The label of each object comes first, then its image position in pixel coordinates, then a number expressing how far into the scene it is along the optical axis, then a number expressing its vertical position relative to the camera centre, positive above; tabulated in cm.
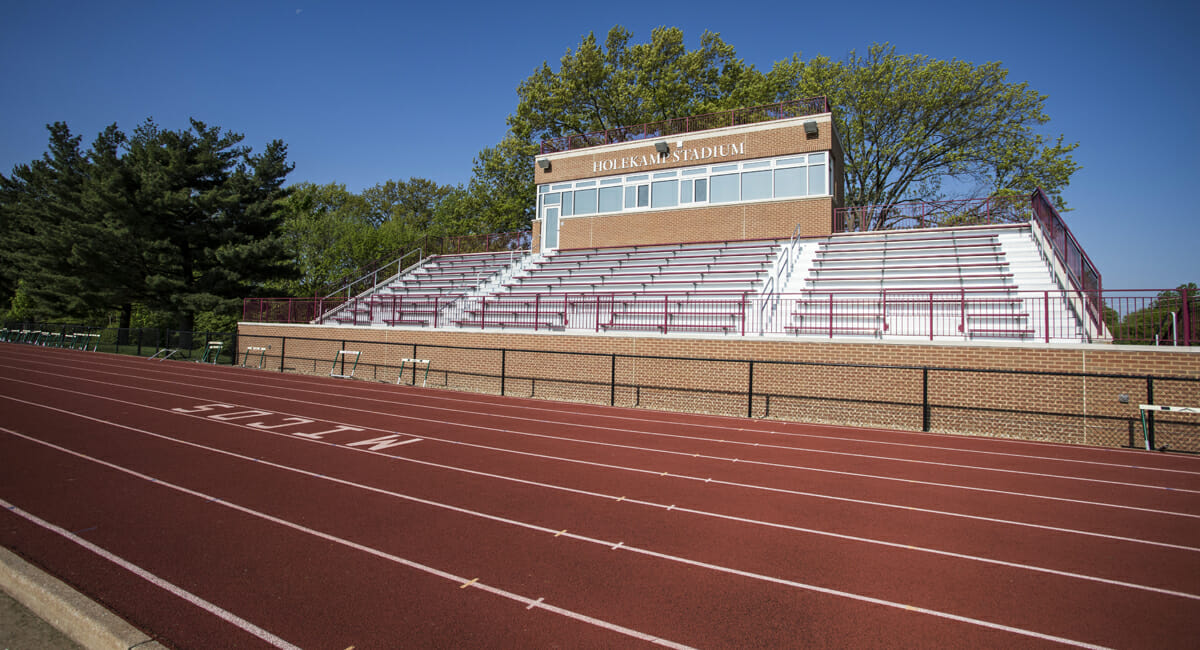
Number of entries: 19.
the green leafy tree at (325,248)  4484 +696
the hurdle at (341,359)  2100 -68
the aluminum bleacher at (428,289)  2217 +226
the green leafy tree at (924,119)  3319 +1386
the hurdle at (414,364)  1917 -76
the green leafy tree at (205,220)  3144 +650
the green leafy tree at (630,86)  3912 +1742
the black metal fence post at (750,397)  1362 -110
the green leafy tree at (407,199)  6694 +1622
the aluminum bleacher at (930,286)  1344 +182
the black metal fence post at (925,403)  1210 -101
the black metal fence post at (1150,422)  1042 -112
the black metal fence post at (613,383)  1513 -96
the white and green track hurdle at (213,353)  2519 -68
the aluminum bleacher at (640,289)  1688 +195
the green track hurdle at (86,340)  3083 -31
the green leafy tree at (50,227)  3291 +651
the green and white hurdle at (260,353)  2428 -61
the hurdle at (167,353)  2660 -76
